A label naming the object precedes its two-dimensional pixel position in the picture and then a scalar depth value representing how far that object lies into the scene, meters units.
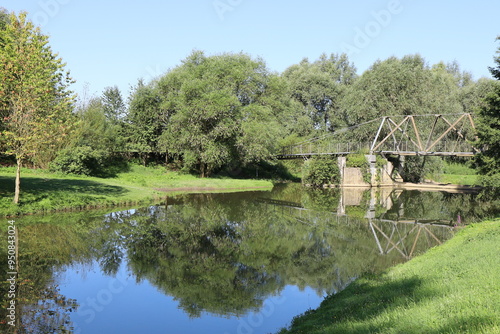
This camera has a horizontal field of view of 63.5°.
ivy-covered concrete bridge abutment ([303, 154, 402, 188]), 51.62
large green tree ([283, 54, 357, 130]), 72.56
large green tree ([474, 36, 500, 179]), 24.64
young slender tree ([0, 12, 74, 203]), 20.73
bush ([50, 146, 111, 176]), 38.47
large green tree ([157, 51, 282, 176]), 43.47
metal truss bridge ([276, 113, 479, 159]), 53.16
